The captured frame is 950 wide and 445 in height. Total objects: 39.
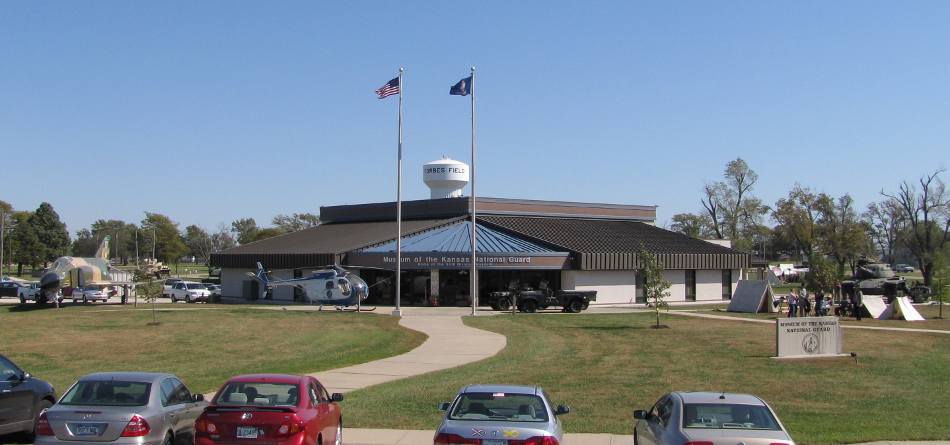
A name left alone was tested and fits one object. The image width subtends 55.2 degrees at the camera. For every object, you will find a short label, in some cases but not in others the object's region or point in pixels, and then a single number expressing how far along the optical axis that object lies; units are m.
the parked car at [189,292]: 68.00
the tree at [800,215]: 101.06
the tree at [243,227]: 173.50
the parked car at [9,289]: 71.69
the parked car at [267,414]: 11.57
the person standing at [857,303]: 46.53
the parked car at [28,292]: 64.58
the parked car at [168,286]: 70.81
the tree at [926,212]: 94.75
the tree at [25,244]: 133.50
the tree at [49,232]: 136.38
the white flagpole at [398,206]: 47.12
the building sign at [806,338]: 27.77
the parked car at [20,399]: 13.84
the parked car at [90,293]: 62.94
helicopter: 52.53
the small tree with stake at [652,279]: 40.06
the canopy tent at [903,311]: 46.53
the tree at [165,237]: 152.50
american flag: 46.28
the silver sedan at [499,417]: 10.96
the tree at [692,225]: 133.12
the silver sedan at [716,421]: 10.53
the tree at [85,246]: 175.50
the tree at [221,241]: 186.50
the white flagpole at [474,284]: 50.11
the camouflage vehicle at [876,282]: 58.72
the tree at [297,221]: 163.31
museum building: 59.25
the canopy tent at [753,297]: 51.88
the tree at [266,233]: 133.25
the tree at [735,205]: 110.25
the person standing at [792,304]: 44.16
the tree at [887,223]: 108.12
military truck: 50.97
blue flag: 47.94
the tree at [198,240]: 183.88
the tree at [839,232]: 99.94
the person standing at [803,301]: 43.84
